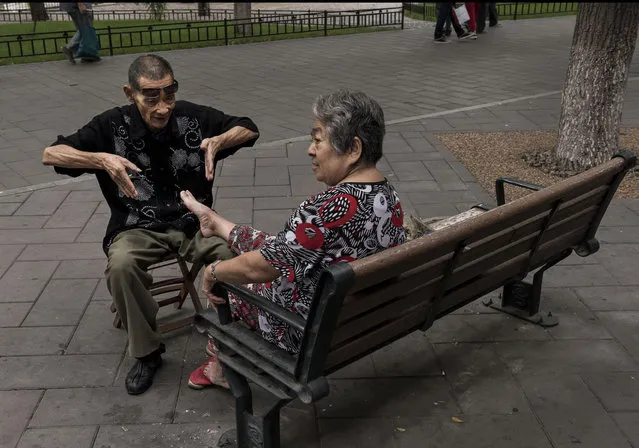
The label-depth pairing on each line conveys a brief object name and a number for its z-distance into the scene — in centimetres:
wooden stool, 369
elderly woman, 256
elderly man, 321
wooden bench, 244
